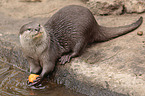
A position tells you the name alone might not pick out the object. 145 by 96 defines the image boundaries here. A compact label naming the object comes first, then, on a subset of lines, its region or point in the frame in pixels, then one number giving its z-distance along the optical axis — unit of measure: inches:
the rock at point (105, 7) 292.8
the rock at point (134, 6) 284.3
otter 187.6
